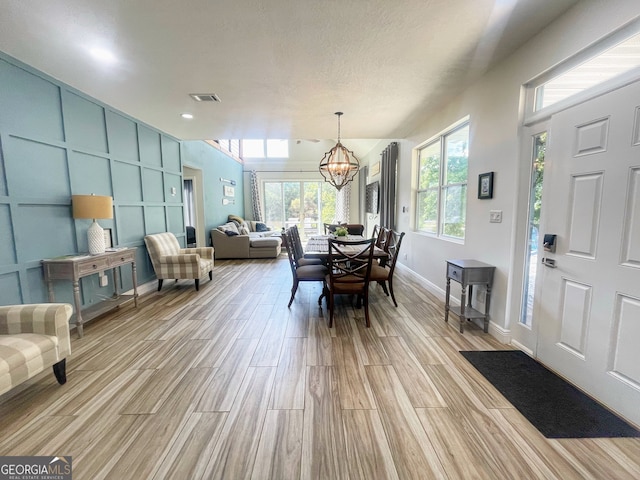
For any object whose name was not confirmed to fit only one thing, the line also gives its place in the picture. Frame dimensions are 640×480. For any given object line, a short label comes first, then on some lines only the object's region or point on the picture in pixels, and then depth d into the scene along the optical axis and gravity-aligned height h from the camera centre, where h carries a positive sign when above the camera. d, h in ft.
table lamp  8.70 +0.05
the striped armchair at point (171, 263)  12.94 -2.48
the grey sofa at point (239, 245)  21.94 -2.72
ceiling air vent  9.84 +4.37
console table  8.11 -1.84
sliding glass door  31.60 +0.94
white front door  4.86 -0.76
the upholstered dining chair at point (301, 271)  10.59 -2.43
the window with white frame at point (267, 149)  31.12 +7.39
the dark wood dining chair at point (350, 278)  8.97 -2.34
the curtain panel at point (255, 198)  30.83 +1.65
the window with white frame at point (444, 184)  10.67 +1.29
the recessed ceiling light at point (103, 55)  7.06 +4.32
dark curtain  17.97 +1.86
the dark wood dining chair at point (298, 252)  12.53 -1.99
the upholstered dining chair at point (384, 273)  10.34 -2.45
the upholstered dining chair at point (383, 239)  12.41 -1.38
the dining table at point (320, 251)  10.71 -1.66
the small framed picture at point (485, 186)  8.34 +0.83
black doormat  4.79 -3.93
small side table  8.31 -2.10
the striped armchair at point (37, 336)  5.33 -2.65
